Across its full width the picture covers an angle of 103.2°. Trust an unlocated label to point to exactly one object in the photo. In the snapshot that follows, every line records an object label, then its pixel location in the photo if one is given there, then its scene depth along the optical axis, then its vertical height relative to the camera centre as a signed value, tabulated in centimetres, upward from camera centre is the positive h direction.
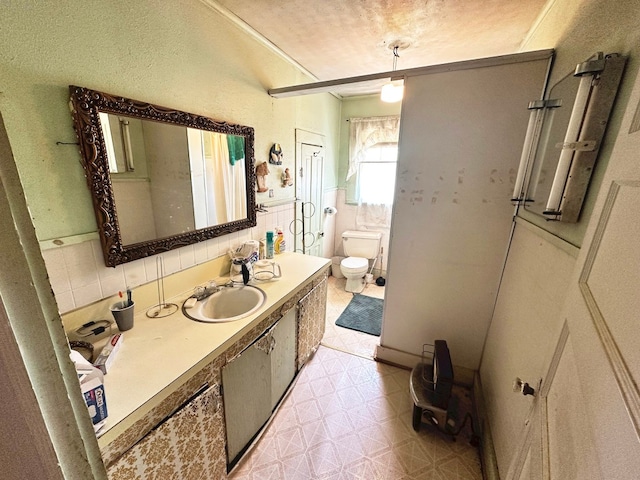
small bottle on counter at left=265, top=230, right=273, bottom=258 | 197 -57
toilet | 303 -101
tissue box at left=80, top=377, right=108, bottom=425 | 67 -61
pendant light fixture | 183 +61
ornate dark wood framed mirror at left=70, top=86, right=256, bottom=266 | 101 -2
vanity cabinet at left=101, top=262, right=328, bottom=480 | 80 -92
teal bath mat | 248 -144
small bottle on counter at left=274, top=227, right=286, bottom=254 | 211 -58
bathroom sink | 140 -73
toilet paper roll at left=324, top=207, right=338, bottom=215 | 322 -47
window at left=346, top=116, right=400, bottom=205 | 305 +20
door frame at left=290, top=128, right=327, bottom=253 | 240 +15
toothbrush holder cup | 107 -60
